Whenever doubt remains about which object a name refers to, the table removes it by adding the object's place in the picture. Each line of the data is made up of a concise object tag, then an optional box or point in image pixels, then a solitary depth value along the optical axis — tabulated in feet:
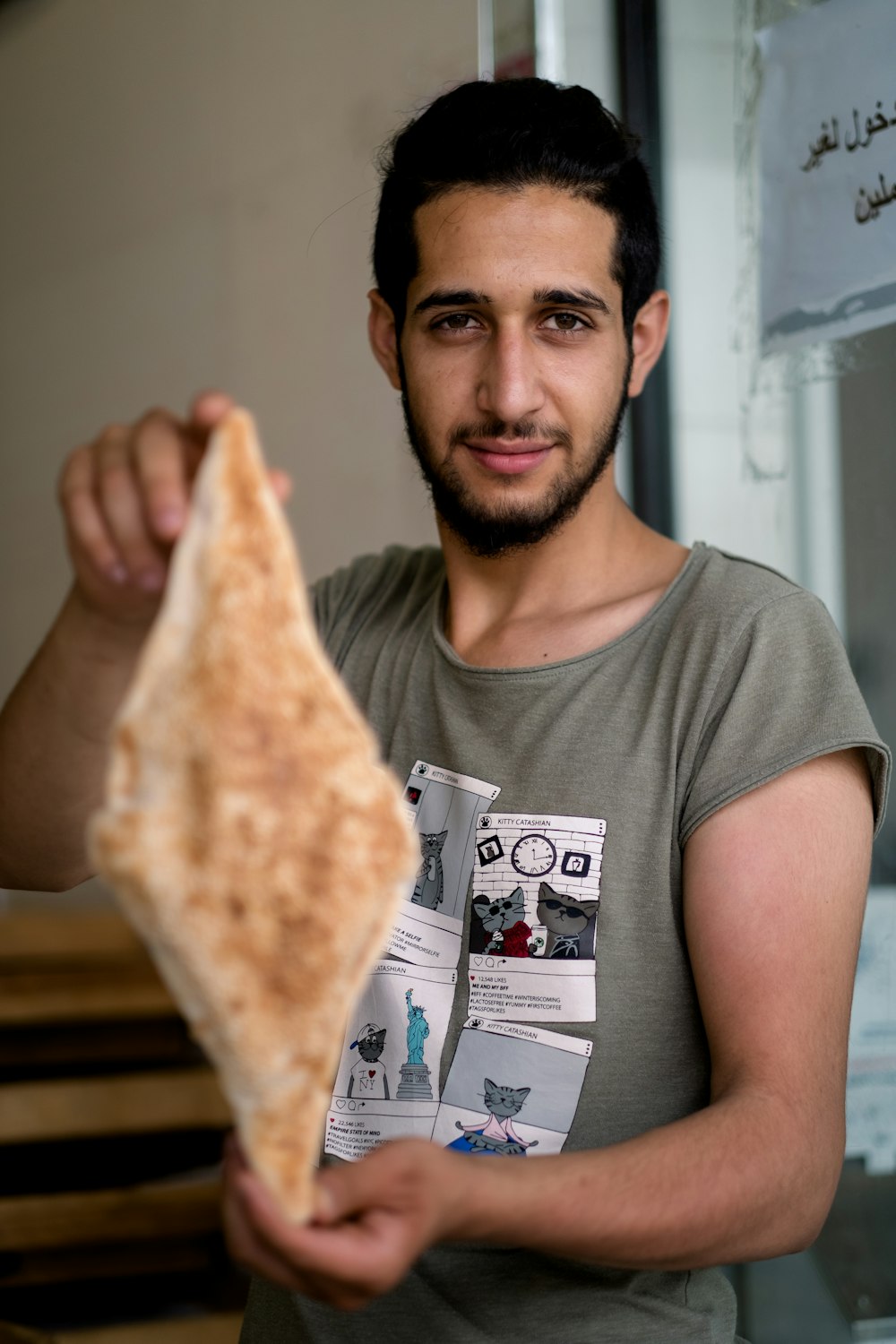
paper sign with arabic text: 4.88
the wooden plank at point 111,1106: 7.94
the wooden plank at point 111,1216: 7.45
